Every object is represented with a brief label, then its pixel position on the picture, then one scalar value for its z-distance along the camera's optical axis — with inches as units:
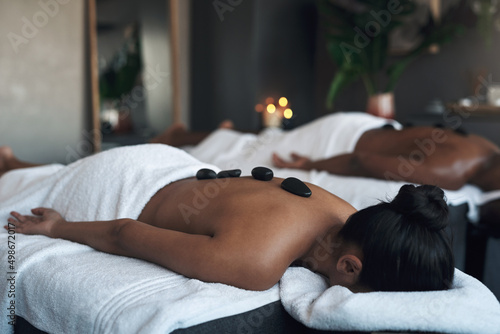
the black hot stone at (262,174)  46.9
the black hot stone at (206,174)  49.2
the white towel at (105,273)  33.7
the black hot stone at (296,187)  43.4
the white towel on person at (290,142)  91.8
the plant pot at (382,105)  126.0
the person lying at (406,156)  73.5
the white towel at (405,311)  32.8
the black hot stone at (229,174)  49.2
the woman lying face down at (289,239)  35.6
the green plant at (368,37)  129.8
